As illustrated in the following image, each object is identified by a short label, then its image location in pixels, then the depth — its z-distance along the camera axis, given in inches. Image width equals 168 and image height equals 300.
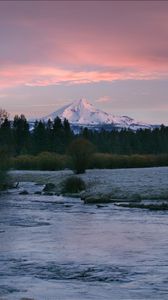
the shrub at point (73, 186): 2126.0
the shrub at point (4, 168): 2147.8
